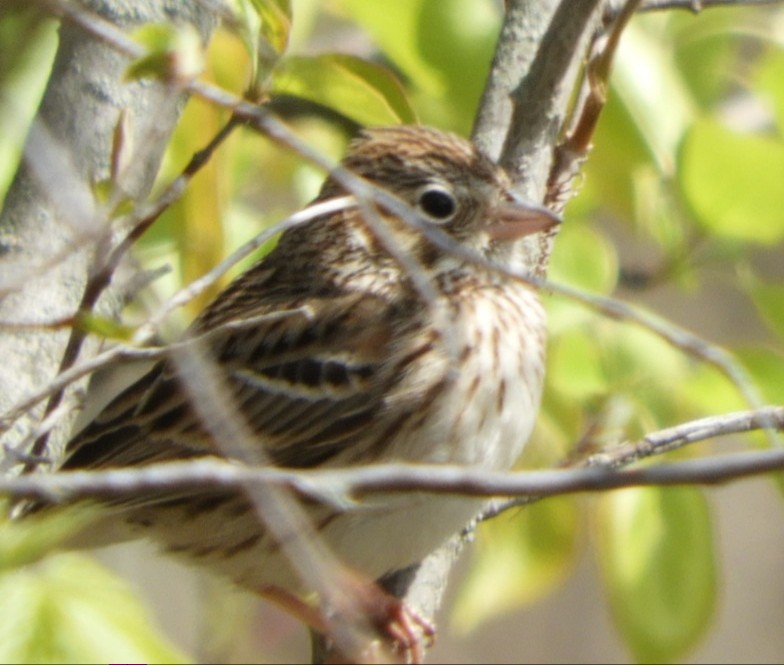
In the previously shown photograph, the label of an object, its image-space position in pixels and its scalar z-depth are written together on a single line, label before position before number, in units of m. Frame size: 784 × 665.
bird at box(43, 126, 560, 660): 5.11
